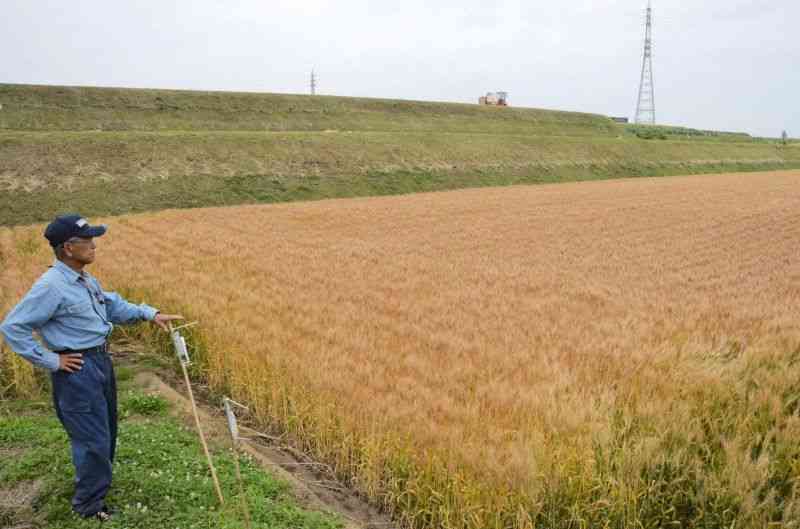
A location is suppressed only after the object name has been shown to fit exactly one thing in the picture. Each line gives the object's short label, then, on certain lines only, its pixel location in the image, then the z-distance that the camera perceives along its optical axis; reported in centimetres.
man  384
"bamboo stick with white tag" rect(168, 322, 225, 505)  402
